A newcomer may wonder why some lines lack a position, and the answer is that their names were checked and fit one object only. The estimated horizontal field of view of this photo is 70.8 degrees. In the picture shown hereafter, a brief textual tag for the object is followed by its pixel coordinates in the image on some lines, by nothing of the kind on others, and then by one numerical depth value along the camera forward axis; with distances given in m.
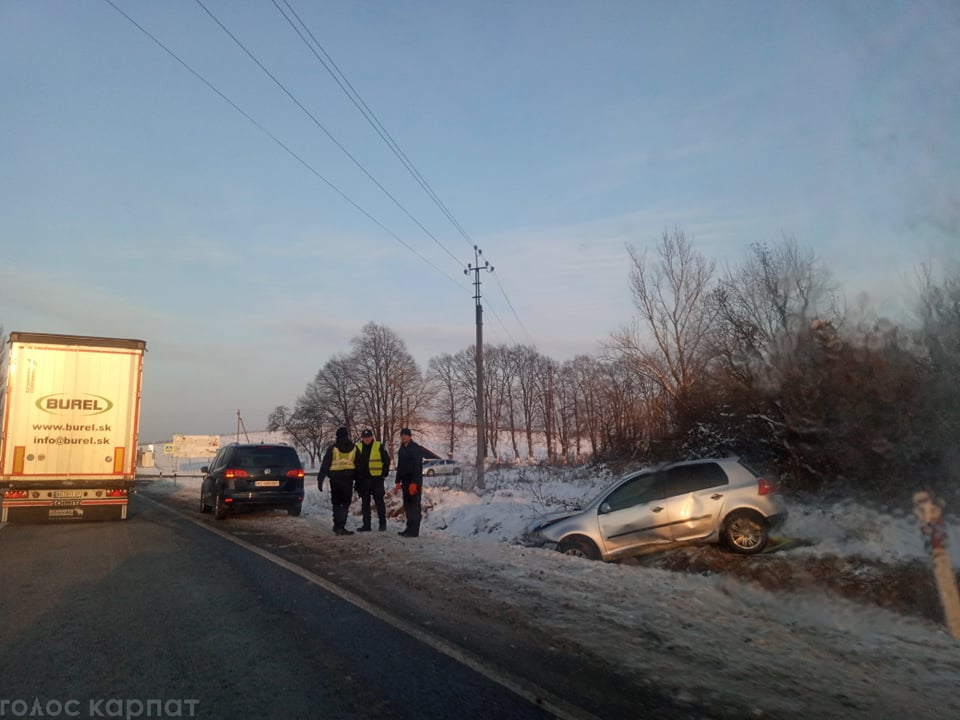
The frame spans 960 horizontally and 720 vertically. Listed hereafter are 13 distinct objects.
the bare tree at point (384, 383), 68.75
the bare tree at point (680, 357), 19.92
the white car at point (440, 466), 50.45
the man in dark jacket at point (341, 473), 12.77
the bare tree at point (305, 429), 71.31
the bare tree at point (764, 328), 13.38
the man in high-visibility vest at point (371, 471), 12.89
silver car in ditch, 10.09
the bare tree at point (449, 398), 82.00
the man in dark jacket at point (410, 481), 12.09
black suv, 15.59
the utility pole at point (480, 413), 27.11
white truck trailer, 14.02
